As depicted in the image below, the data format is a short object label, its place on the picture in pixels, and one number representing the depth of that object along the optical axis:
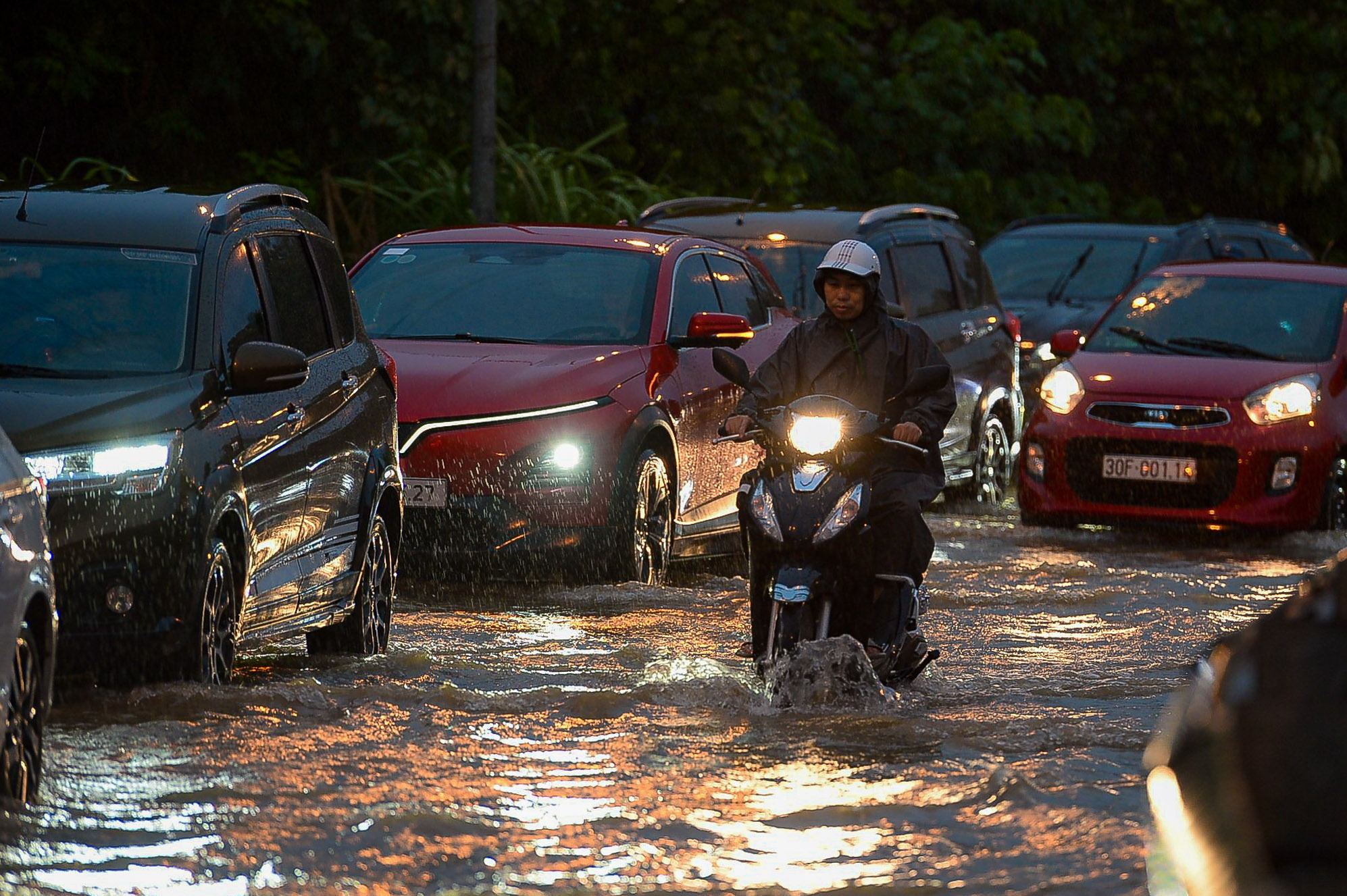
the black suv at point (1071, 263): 39.62
